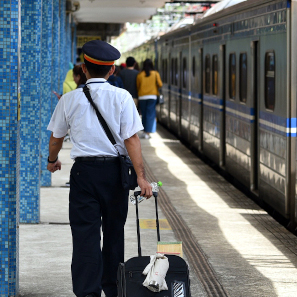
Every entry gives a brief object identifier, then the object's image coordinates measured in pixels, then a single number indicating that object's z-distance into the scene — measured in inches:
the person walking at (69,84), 1022.4
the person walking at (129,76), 1331.2
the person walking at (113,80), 1029.5
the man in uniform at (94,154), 371.6
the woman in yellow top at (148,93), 1328.7
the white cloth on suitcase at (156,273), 340.5
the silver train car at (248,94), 623.2
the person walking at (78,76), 713.3
